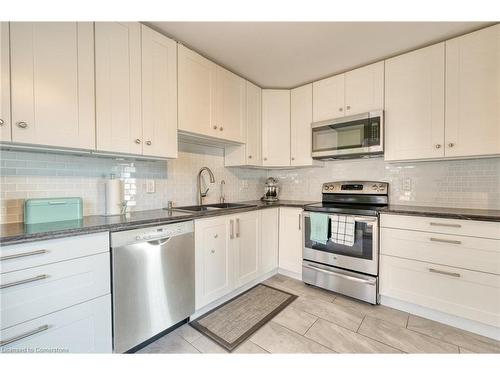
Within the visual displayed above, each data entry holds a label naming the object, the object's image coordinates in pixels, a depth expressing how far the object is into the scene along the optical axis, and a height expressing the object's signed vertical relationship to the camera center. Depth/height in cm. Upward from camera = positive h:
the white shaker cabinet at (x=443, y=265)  155 -67
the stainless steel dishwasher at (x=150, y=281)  133 -69
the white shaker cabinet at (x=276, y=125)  285 +79
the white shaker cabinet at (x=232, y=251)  183 -69
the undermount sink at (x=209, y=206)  228 -27
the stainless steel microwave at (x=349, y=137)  218 +52
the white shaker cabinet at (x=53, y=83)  115 +59
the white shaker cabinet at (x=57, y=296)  98 -58
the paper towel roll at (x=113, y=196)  166 -10
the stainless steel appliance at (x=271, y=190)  310 -10
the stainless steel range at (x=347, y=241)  202 -59
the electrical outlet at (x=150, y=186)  200 -3
